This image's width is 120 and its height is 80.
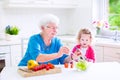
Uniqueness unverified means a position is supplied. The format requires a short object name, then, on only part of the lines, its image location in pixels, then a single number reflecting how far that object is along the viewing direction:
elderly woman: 2.40
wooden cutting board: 1.87
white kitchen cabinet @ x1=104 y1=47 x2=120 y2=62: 3.20
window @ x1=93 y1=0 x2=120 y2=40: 4.07
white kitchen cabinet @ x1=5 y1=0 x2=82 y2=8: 3.80
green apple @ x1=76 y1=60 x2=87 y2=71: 2.06
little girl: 2.56
